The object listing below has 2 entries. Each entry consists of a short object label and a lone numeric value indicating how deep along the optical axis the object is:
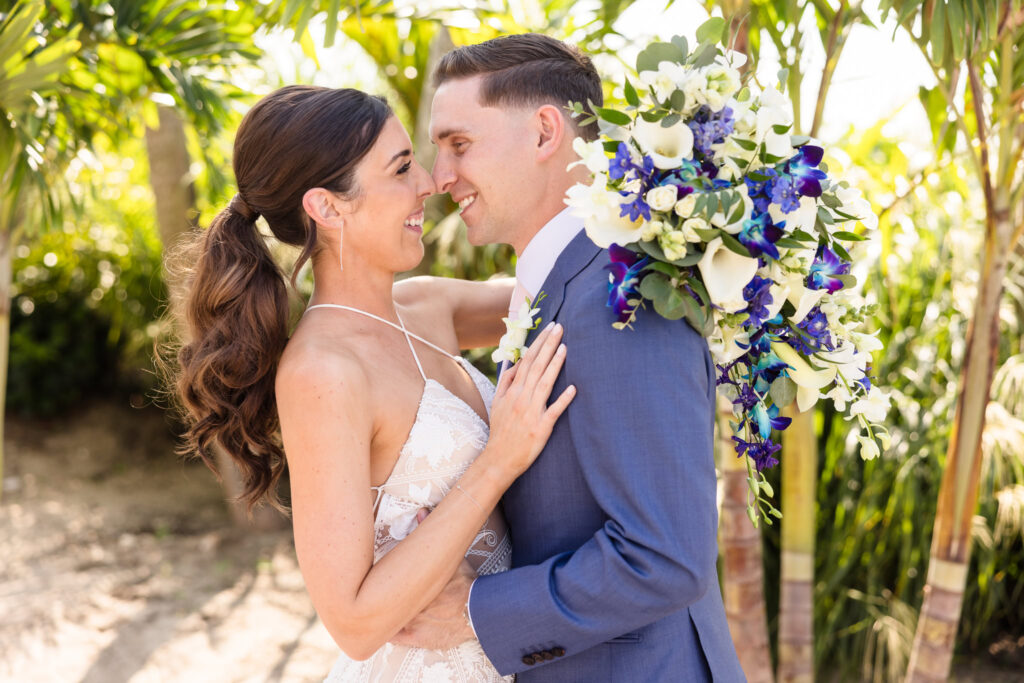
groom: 1.54
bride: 1.78
